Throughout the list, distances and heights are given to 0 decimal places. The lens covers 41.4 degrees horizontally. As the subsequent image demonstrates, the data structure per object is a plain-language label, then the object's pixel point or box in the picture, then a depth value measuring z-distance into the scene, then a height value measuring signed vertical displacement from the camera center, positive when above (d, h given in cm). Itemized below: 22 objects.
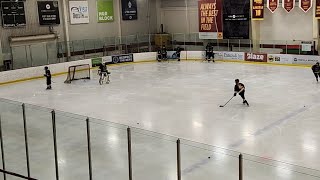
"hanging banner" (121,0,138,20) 3753 +262
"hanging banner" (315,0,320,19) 2780 +150
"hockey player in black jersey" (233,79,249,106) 1710 -214
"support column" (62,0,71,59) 3266 +123
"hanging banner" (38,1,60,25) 3127 +217
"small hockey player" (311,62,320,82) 2164 -184
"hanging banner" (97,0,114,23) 3559 +244
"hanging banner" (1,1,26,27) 2886 +196
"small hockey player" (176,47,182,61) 3422 -122
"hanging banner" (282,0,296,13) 2956 +204
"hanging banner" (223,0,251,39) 3234 +130
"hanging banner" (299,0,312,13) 2894 +196
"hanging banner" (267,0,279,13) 3050 +213
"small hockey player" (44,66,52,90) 2270 -190
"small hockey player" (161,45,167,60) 3440 -131
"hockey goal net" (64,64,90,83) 2546 -197
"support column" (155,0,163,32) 4097 +239
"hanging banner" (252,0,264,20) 3085 +187
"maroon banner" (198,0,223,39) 3397 +142
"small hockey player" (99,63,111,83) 2373 -176
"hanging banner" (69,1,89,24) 3347 +228
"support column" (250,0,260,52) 3228 -1
